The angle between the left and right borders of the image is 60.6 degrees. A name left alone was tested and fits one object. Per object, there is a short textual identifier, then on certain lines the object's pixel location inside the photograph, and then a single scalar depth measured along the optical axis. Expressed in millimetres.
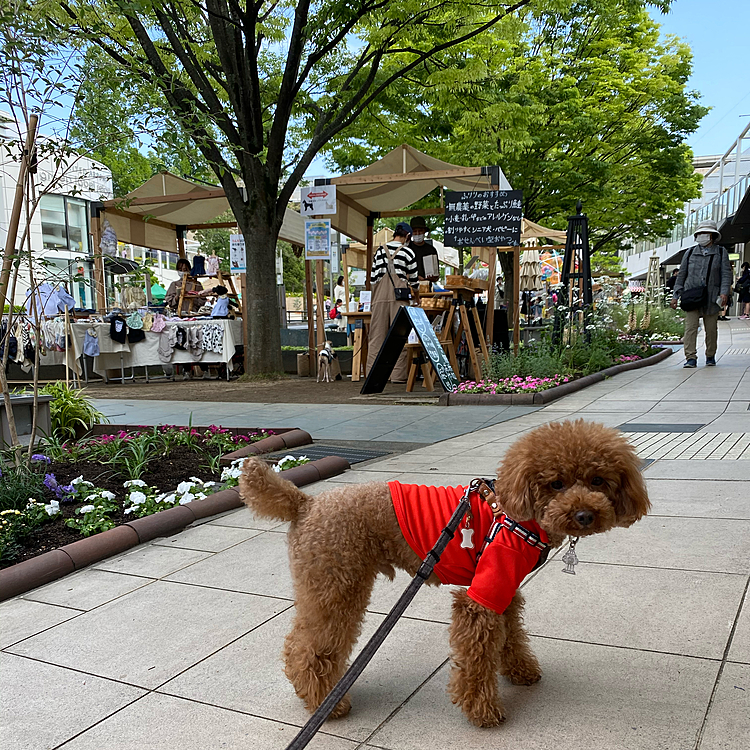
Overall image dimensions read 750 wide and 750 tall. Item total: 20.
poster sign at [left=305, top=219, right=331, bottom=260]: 12039
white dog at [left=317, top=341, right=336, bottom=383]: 12484
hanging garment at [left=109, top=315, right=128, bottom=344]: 13219
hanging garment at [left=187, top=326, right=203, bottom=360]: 13578
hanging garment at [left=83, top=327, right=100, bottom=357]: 12984
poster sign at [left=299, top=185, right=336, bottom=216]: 11702
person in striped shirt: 10344
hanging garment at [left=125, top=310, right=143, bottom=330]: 13531
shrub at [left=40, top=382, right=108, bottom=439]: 6414
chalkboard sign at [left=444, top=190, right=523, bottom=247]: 10227
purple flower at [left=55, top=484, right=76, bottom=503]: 4367
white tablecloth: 13391
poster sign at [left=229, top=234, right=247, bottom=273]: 14164
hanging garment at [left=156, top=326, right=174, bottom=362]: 13742
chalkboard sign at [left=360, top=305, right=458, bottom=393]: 9352
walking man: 10758
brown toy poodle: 1864
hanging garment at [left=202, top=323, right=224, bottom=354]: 13422
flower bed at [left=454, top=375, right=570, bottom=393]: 9023
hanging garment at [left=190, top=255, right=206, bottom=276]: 15938
